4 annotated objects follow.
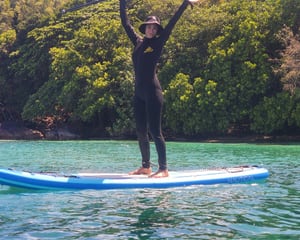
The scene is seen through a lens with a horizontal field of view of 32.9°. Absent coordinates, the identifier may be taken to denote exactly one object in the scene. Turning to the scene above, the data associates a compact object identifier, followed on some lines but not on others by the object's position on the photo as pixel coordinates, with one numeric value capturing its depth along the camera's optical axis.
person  8.62
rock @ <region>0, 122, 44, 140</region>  37.31
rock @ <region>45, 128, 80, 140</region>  36.03
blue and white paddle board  7.88
